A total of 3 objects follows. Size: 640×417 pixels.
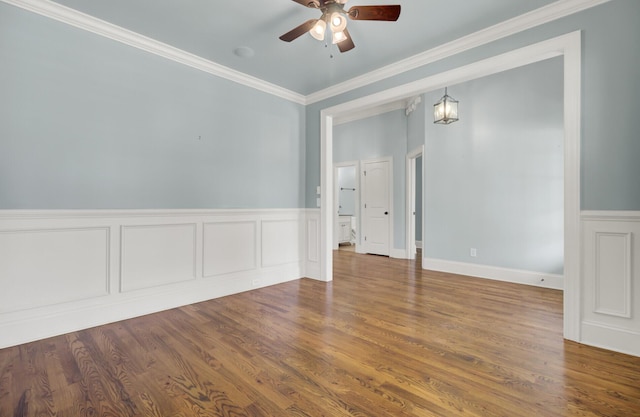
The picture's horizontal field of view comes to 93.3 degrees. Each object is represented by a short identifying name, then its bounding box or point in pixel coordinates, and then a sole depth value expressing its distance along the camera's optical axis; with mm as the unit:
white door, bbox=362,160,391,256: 6660
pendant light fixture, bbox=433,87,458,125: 4402
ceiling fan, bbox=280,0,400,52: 2170
